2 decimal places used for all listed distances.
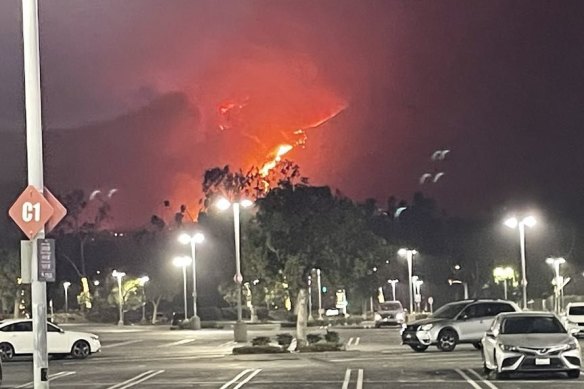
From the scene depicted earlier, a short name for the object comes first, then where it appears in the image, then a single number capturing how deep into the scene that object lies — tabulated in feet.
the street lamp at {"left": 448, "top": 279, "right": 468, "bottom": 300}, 343.67
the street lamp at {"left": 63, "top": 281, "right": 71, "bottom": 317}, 361.10
